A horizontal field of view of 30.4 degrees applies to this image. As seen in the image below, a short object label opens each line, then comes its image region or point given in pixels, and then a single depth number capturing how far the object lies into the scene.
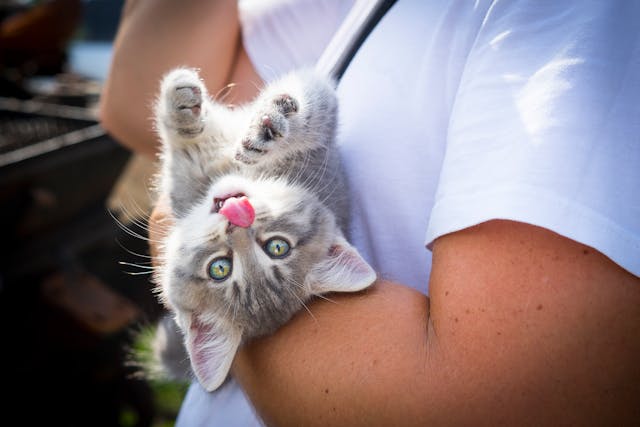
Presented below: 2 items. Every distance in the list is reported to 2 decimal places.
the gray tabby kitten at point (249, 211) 0.60
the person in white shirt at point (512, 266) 0.51
